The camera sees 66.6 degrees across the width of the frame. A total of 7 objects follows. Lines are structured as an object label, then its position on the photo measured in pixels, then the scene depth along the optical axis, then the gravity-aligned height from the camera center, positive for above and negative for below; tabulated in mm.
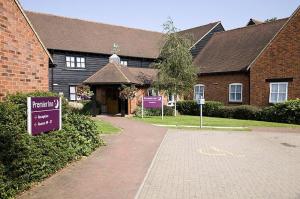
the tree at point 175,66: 17599 +2238
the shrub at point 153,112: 17541 -1342
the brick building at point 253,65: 16049 +2400
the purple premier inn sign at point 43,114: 5248 -522
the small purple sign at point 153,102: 16414 -530
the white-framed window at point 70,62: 21094 +2960
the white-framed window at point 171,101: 20843 -565
